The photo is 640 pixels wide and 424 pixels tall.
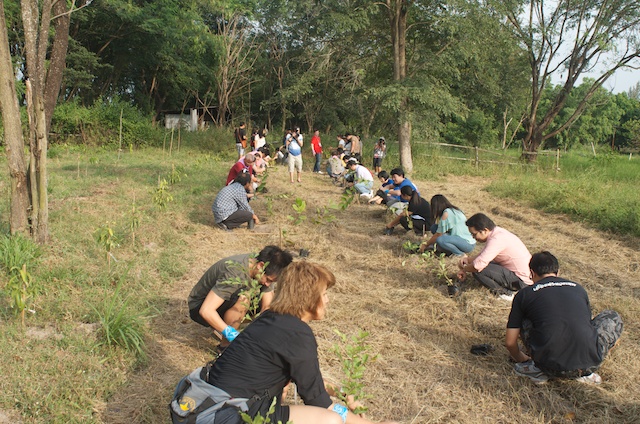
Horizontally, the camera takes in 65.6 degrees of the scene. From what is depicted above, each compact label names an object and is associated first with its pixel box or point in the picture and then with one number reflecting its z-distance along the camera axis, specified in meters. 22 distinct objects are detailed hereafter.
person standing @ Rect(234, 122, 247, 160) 14.45
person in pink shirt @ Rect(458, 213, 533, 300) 4.72
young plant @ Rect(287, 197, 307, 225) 6.61
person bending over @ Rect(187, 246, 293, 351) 3.27
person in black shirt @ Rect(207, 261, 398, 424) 2.25
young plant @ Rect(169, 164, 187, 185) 10.42
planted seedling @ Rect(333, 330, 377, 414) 2.42
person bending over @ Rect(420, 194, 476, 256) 5.89
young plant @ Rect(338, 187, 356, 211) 7.37
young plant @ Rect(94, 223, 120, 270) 4.94
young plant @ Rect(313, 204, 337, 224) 7.15
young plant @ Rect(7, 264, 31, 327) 3.62
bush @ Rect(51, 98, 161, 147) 17.66
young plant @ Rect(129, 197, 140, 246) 5.98
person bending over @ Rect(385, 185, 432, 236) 7.04
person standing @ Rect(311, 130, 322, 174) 15.10
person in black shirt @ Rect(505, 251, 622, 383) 3.21
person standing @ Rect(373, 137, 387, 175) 15.13
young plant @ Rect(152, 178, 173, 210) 7.69
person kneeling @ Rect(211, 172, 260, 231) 7.22
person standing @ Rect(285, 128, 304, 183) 12.08
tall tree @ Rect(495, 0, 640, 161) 16.03
